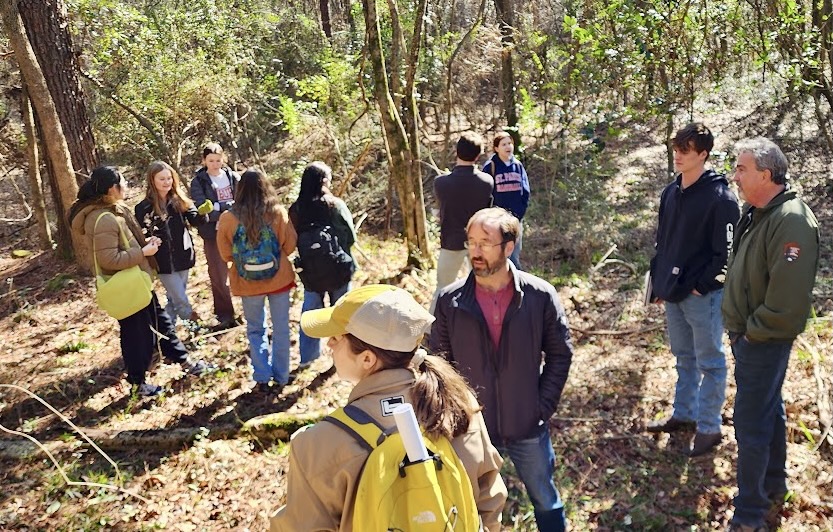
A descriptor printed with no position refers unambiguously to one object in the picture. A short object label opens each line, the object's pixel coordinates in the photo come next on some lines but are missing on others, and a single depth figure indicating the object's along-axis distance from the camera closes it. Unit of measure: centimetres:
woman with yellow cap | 175
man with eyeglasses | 297
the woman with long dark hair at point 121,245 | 470
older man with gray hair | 308
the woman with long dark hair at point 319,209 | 502
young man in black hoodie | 389
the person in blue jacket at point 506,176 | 661
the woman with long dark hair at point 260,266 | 480
